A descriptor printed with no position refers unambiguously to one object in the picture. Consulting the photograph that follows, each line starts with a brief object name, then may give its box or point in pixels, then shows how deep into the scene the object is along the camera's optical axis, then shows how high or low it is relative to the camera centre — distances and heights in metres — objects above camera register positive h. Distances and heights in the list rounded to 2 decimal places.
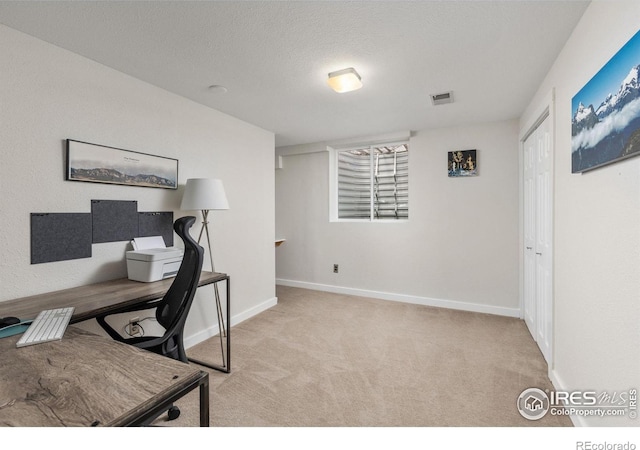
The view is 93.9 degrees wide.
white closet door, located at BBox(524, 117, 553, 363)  2.30 -0.13
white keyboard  1.17 -0.45
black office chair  1.56 -0.45
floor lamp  2.52 +0.24
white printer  2.13 -0.28
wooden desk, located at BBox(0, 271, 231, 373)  1.52 -0.44
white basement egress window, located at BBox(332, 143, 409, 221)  4.31 +0.61
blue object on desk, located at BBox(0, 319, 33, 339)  1.25 -0.45
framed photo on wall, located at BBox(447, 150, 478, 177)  3.64 +0.73
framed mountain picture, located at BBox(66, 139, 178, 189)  2.01 +0.43
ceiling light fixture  2.21 +1.09
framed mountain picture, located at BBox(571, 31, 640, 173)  1.14 +0.48
